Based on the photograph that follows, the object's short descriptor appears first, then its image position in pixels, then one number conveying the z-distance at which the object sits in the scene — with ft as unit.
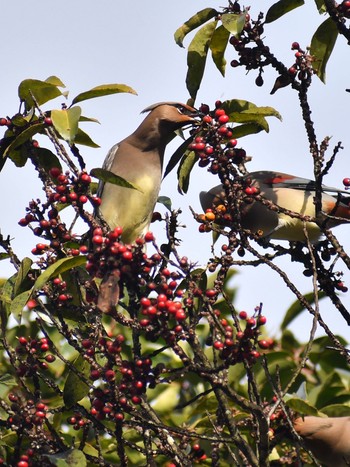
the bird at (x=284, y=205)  30.01
